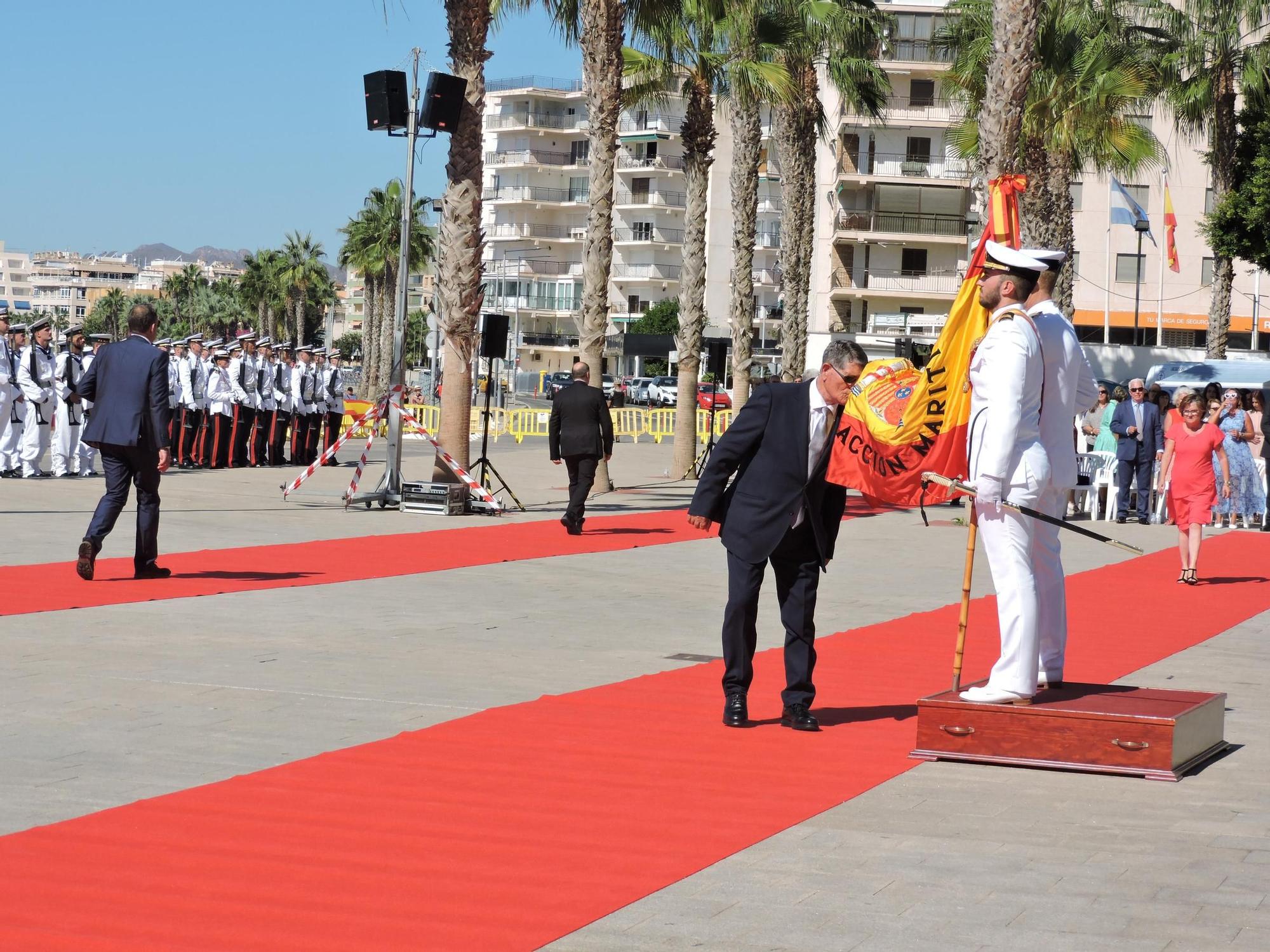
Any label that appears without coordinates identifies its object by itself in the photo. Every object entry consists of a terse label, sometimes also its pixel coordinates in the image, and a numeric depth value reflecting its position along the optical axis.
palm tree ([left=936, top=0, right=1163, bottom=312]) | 30.41
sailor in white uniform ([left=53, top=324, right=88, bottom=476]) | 23.52
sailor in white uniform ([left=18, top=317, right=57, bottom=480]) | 22.88
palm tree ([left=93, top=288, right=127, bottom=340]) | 193.12
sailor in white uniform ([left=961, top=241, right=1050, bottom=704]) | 7.18
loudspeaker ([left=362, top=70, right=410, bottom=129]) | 20.59
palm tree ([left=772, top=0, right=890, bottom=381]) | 32.97
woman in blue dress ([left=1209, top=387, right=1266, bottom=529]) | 24.77
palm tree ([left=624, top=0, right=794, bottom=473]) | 29.25
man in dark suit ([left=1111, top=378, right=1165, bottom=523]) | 24.12
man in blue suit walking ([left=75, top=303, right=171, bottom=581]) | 12.11
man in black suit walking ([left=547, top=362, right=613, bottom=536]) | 18.33
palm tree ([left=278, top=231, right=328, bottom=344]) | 108.06
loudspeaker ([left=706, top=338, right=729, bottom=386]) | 29.59
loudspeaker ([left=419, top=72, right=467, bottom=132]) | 19.33
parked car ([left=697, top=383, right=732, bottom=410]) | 59.40
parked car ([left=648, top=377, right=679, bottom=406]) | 80.19
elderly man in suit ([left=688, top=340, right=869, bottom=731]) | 7.79
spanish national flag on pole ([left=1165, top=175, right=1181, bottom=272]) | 64.31
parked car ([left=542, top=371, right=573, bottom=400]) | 87.06
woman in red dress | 15.63
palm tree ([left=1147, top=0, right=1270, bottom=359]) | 37.22
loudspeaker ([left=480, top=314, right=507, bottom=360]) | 21.23
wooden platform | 7.03
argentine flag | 56.69
